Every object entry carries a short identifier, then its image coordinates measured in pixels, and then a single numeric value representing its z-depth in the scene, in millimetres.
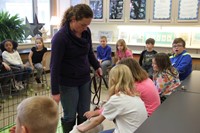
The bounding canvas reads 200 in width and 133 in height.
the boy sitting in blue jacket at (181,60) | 3043
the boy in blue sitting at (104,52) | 5105
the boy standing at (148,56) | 4474
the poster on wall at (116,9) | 5535
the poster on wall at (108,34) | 6031
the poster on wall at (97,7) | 5785
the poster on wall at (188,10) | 4812
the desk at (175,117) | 1340
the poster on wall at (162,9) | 5066
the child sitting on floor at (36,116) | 1001
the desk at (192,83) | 2229
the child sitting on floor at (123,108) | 1598
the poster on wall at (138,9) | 5316
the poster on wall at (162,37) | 5324
